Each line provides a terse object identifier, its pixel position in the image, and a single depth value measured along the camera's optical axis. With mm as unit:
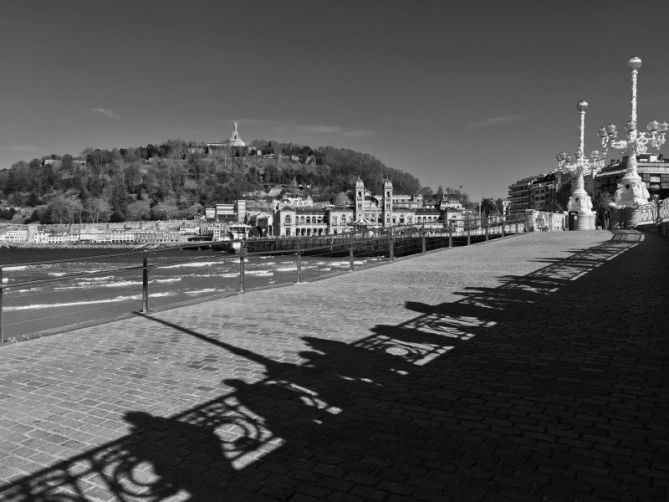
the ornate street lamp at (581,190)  37250
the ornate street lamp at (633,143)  33312
